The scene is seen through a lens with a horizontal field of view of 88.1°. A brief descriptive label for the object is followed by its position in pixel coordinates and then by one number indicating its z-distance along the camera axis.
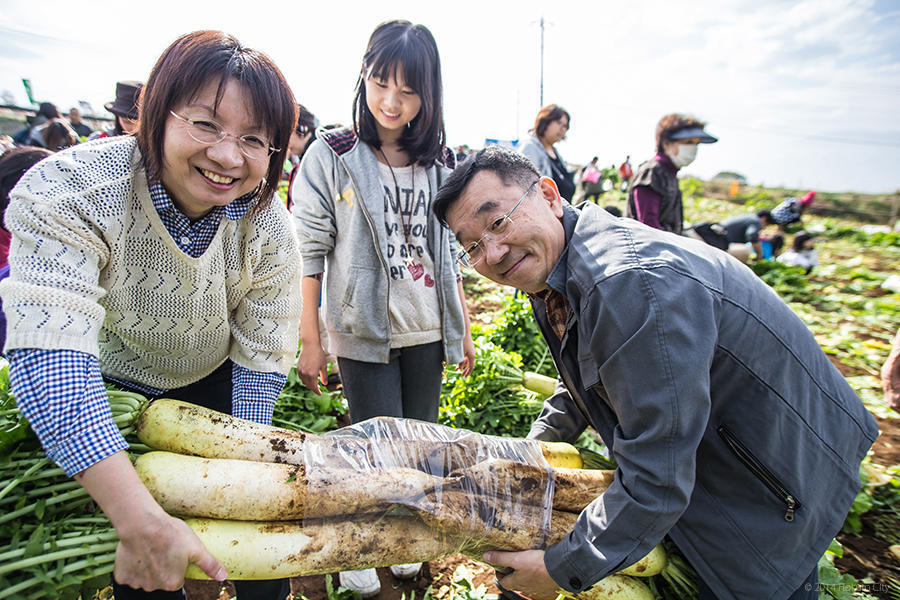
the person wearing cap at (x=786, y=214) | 9.39
